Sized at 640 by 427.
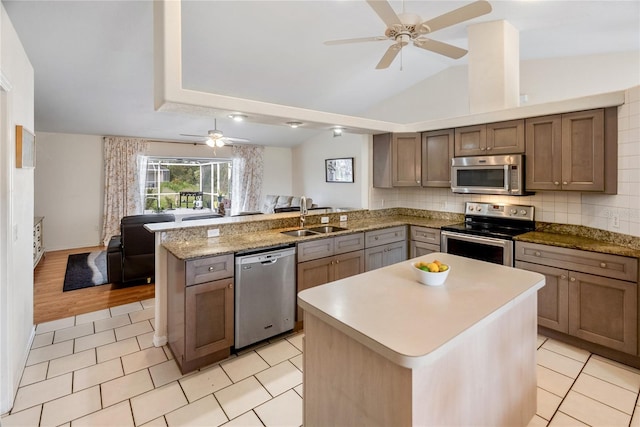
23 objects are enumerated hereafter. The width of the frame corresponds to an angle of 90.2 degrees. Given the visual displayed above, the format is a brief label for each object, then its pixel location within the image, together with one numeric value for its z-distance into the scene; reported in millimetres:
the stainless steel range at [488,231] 3154
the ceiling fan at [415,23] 1929
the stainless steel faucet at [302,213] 3666
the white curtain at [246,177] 8516
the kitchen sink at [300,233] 3203
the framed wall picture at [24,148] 2241
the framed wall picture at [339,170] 7660
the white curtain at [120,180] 6688
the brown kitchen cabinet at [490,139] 3227
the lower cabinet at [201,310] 2342
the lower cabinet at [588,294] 2396
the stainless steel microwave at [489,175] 3219
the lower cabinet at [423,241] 3765
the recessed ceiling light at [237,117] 2725
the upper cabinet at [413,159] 3885
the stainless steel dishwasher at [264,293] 2584
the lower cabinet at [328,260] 2982
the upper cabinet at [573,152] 2652
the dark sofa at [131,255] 4066
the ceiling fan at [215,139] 5511
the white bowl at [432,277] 1688
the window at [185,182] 7469
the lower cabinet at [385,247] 3561
